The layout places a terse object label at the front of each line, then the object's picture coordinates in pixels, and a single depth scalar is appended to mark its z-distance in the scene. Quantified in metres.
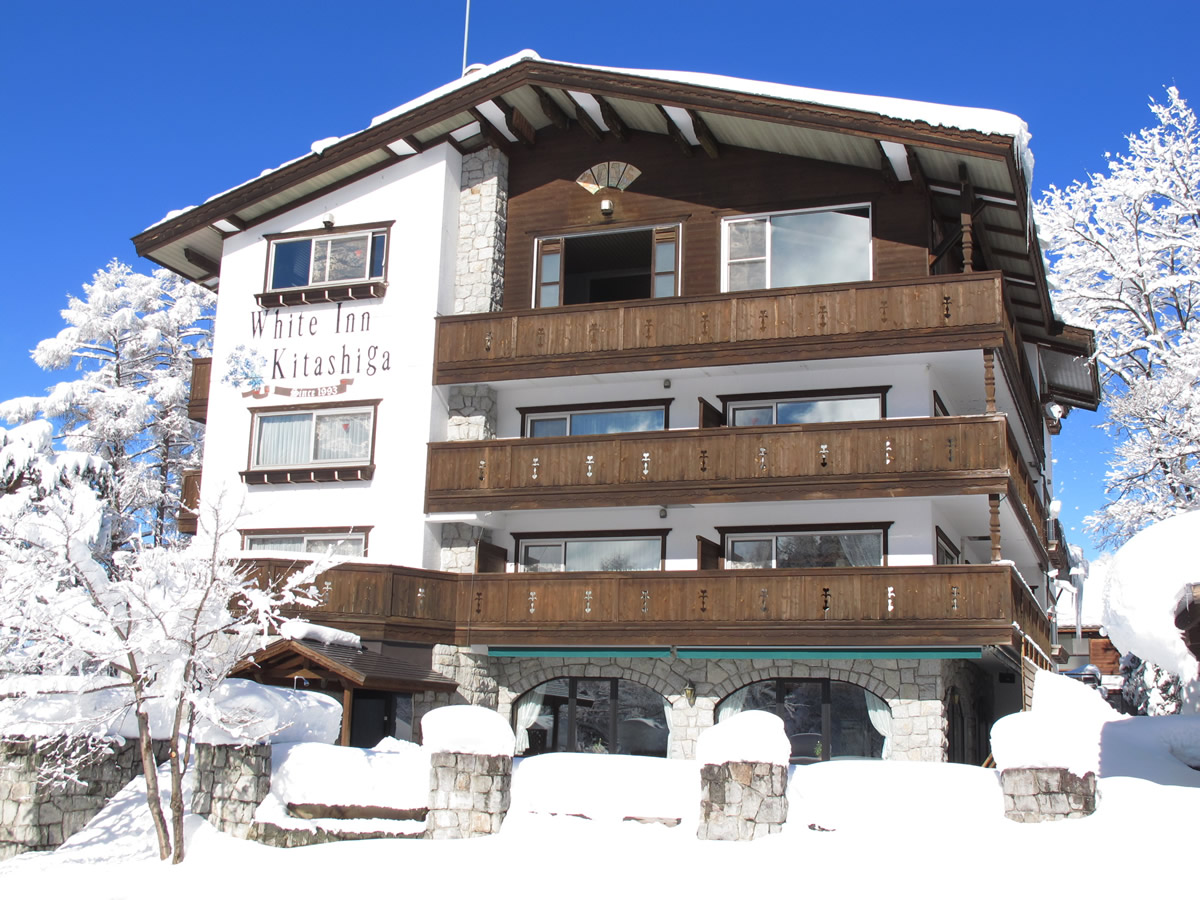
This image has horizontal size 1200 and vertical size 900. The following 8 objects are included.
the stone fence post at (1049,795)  11.80
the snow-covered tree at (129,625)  13.77
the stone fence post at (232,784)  14.41
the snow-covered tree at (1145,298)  30.39
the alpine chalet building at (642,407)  20.81
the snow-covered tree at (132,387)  33.47
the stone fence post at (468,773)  13.83
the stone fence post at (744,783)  12.60
